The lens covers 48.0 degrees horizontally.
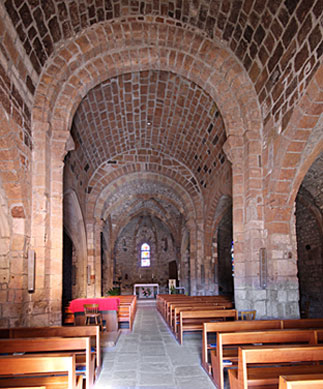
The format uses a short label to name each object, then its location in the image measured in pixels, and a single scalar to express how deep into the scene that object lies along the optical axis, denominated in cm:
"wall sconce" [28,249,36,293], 642
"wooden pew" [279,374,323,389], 223
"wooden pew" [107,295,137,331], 914
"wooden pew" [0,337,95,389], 370
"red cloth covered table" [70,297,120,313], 841
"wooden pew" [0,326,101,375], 471
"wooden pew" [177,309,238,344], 642
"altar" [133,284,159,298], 2095
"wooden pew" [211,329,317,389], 391
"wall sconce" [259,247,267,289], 717
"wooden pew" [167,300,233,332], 765
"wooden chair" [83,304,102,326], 821
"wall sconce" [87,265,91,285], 1375
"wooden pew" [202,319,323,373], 468
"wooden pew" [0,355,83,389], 294
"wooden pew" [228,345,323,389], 311
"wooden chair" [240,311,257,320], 702
